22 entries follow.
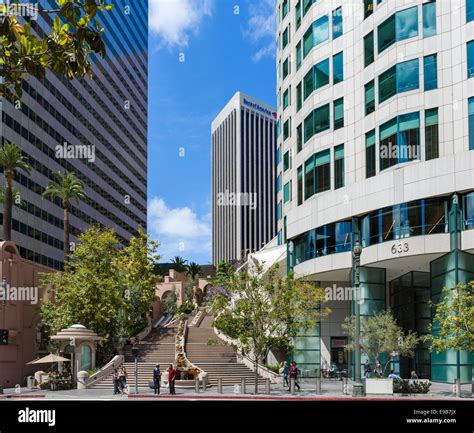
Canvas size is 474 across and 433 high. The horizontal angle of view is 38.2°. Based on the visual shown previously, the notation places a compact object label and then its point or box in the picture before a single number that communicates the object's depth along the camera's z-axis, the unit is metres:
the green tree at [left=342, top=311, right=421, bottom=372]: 39.25
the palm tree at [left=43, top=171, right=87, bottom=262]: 74.19
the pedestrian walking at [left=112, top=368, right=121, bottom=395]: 37.22
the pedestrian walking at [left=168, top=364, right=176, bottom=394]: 36.56
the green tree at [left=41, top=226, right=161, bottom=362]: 48.78
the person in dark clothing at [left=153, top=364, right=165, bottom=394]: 36.97
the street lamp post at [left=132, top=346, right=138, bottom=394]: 49.59
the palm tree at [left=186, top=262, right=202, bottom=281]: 120.06
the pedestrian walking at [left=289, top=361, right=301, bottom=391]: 37.47
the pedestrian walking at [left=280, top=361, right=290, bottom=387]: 41.94
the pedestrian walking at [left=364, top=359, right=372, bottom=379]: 42.50
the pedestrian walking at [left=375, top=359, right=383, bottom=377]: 39.75
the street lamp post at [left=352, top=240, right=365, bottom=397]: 32.62
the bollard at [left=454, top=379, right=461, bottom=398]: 33.08
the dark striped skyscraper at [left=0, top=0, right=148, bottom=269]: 94.19
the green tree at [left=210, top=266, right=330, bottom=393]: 37.94
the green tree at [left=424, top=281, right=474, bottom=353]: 34.19
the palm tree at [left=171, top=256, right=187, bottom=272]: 125.88
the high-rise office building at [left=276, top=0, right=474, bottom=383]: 42.31
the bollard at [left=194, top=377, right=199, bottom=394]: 37.03
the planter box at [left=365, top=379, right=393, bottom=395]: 34.22
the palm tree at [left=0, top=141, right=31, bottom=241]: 67.00
